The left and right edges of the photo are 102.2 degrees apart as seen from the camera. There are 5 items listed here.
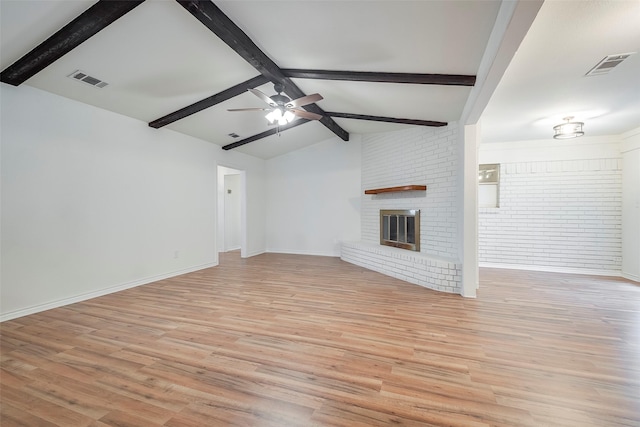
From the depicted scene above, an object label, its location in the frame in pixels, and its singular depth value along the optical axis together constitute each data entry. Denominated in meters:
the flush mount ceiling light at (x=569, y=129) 3.95
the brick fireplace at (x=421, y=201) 4.07
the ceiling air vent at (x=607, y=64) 2.33
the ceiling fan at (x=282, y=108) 3.30
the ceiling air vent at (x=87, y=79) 2.89
